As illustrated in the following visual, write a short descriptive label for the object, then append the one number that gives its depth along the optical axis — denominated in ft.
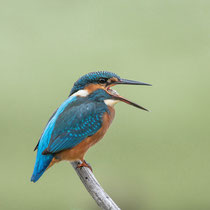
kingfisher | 20.46
